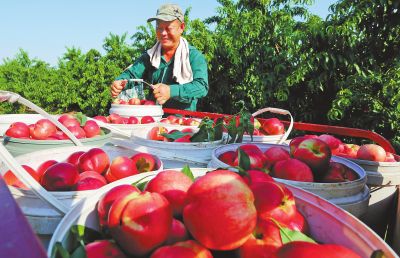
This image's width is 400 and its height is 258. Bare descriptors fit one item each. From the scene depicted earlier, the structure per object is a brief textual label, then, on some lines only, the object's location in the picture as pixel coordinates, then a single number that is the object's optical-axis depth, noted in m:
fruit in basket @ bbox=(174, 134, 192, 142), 1.56
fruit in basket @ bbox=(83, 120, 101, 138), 1.72
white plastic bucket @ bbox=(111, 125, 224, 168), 1.39
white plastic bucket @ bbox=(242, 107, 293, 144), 1.75
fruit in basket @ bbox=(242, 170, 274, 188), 0.75
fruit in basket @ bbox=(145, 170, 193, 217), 0.74
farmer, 3.19
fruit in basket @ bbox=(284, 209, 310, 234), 0.73
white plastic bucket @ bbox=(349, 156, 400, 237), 1.41
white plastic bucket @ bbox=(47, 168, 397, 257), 0.62
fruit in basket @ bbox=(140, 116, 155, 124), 2.40
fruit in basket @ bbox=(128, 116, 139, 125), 2.37
